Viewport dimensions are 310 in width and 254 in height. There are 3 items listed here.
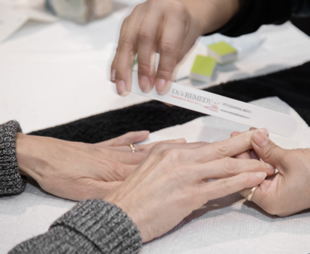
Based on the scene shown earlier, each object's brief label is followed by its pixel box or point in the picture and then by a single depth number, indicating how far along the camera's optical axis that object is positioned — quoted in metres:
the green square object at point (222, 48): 1.27
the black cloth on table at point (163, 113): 1.01
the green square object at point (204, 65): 1.20
